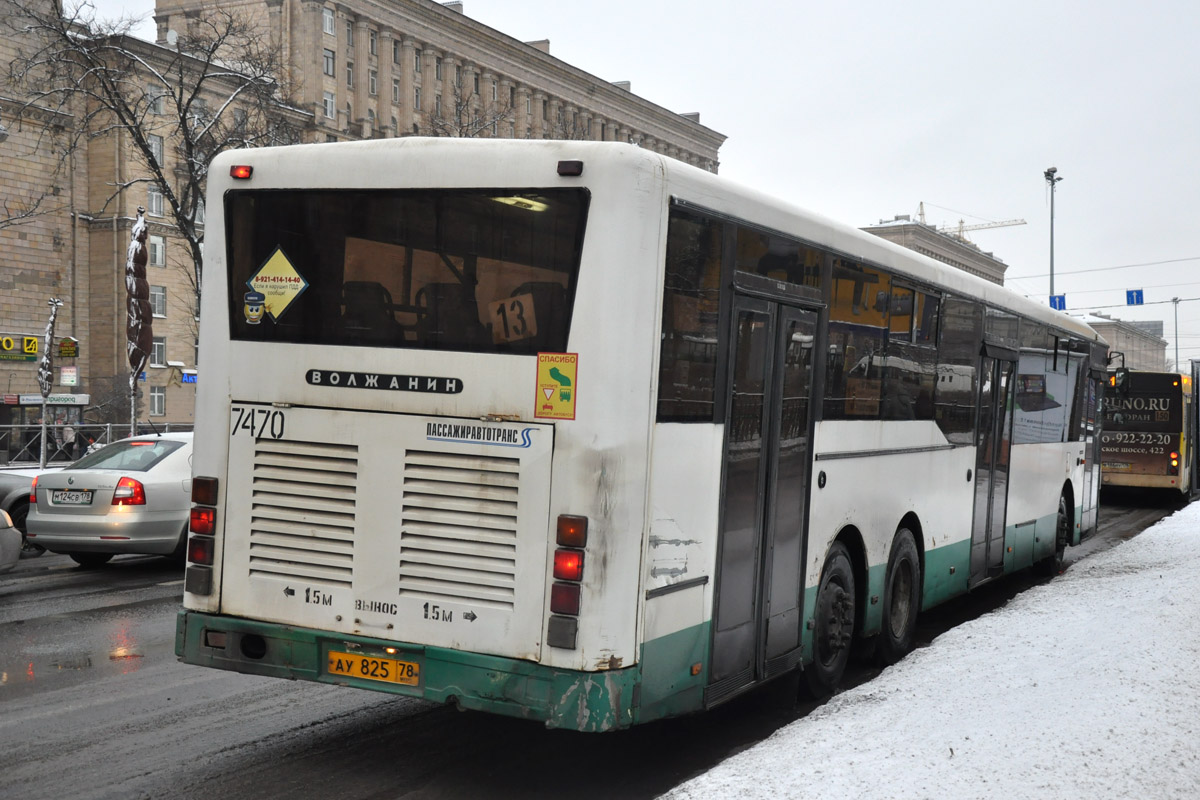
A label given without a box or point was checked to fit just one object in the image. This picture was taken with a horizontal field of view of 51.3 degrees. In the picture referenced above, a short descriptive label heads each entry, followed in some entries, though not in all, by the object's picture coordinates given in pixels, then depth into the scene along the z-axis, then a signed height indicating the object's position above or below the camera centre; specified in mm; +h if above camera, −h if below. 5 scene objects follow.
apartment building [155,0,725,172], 79062 +21413
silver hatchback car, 12859 -1623
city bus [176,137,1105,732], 5492 -264
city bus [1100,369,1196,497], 27141 -682
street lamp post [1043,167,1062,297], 59250 +10539
